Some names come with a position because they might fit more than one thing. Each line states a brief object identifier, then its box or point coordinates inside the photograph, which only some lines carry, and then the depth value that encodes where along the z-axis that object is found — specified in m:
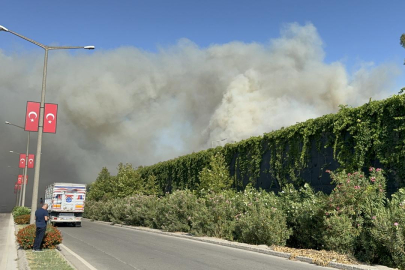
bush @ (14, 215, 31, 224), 28.87
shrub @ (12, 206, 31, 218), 38.35
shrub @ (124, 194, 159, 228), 31.41
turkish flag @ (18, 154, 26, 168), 42.39
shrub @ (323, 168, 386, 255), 12.92
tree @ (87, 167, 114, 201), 58.11
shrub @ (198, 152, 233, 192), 29.79
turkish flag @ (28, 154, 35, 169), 40.60
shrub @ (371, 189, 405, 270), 10.99
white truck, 31.50
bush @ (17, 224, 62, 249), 13.78
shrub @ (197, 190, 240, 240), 20.31
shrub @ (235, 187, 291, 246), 16.11
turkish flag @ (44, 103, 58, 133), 16.28
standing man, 13.55
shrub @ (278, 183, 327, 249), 14.96
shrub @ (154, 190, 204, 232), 25.17
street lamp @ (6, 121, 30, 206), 32.70
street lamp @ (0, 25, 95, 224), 15.59
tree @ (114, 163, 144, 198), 48.53
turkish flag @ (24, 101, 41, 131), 16.20
